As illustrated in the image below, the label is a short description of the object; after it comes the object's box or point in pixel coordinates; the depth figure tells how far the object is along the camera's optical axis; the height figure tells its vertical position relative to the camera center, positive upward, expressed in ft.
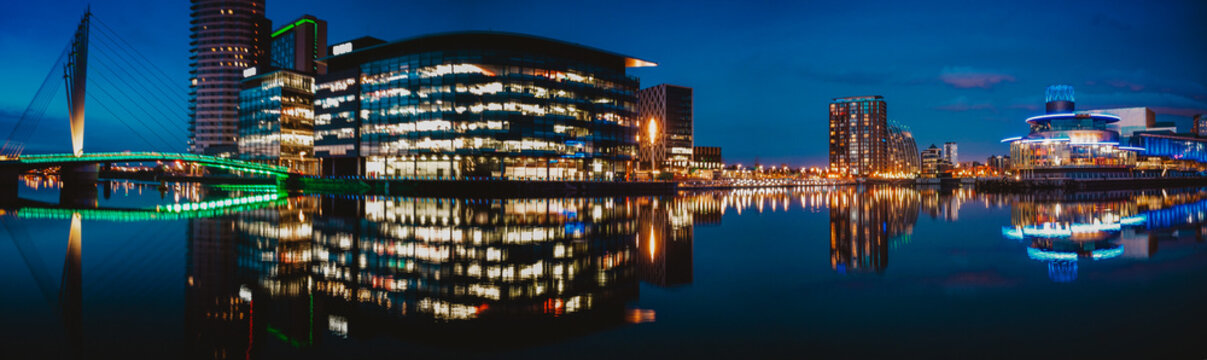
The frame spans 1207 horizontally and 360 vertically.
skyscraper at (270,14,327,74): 547.08 +131.81
